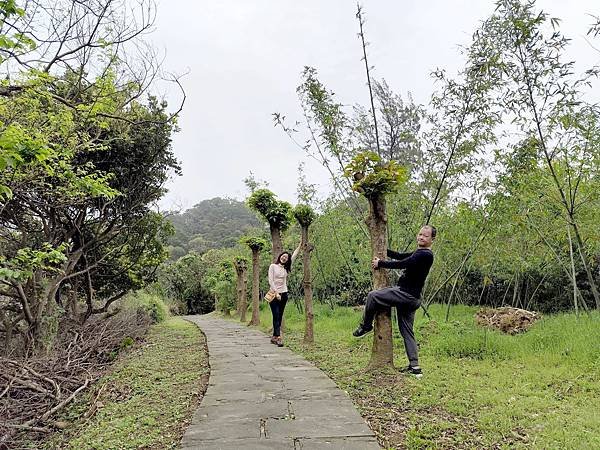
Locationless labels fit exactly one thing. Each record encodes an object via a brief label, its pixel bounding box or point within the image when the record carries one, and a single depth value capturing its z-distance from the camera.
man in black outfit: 4.70
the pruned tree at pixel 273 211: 9.49
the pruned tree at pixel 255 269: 11.87
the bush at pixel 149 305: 14.84
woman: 7.27
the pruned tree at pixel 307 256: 7.67
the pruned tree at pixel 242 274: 14.59
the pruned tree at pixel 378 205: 4.93
